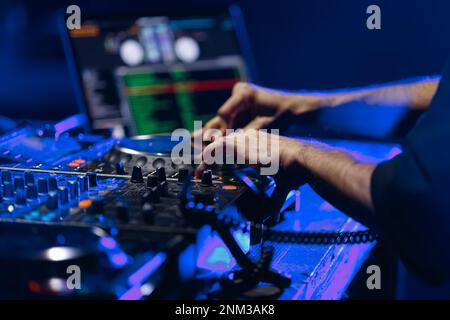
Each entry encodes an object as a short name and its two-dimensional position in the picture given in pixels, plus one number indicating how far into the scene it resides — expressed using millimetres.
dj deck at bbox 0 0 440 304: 1503
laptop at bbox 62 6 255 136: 2034
